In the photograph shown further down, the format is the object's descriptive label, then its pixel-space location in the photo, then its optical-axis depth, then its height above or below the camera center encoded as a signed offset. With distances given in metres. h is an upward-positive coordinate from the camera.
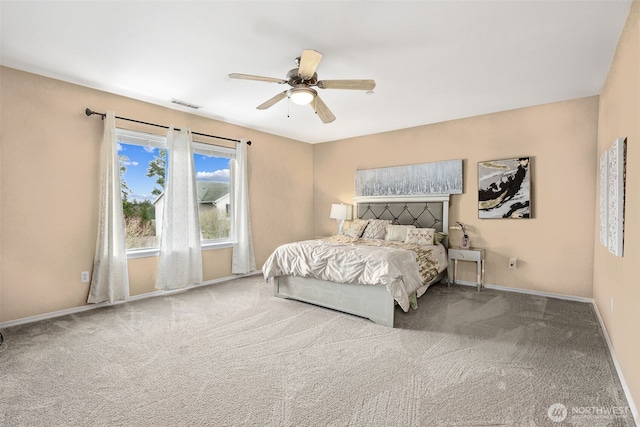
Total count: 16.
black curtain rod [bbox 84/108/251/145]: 3.62 +1.16
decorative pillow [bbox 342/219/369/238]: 5.37 -0.37
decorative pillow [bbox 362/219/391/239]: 5.23 -0.38
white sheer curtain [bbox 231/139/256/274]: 5.21 -0.16
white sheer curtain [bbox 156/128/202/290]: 4.25 -0.19
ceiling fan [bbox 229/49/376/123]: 2.57 +1.09
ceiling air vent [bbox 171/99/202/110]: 4.18 +1.46
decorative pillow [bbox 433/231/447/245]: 4.64 -0.47
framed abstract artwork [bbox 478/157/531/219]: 4.29 +0.25
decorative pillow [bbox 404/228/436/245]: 4.54 -0.44
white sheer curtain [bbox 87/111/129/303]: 3.66 -0.31
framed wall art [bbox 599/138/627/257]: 2.20 +0.06
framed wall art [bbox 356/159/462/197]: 4.92 +0.47
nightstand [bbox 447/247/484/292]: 4.42 -0.75
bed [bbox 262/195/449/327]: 3.21 -0.70
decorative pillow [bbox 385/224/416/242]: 4.93 -0.41
